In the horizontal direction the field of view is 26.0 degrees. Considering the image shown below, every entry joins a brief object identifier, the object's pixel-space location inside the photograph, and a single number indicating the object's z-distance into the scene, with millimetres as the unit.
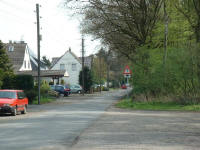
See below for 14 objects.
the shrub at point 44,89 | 48225
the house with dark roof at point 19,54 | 75625
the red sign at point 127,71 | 38338
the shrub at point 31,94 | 38750
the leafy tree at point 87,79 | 78062
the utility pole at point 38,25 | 38875
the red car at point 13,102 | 23656
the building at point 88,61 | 110938
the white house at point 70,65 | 98938
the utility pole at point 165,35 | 32181
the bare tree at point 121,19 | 38656
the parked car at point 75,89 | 75688
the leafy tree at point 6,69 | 41594
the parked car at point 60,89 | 60031
